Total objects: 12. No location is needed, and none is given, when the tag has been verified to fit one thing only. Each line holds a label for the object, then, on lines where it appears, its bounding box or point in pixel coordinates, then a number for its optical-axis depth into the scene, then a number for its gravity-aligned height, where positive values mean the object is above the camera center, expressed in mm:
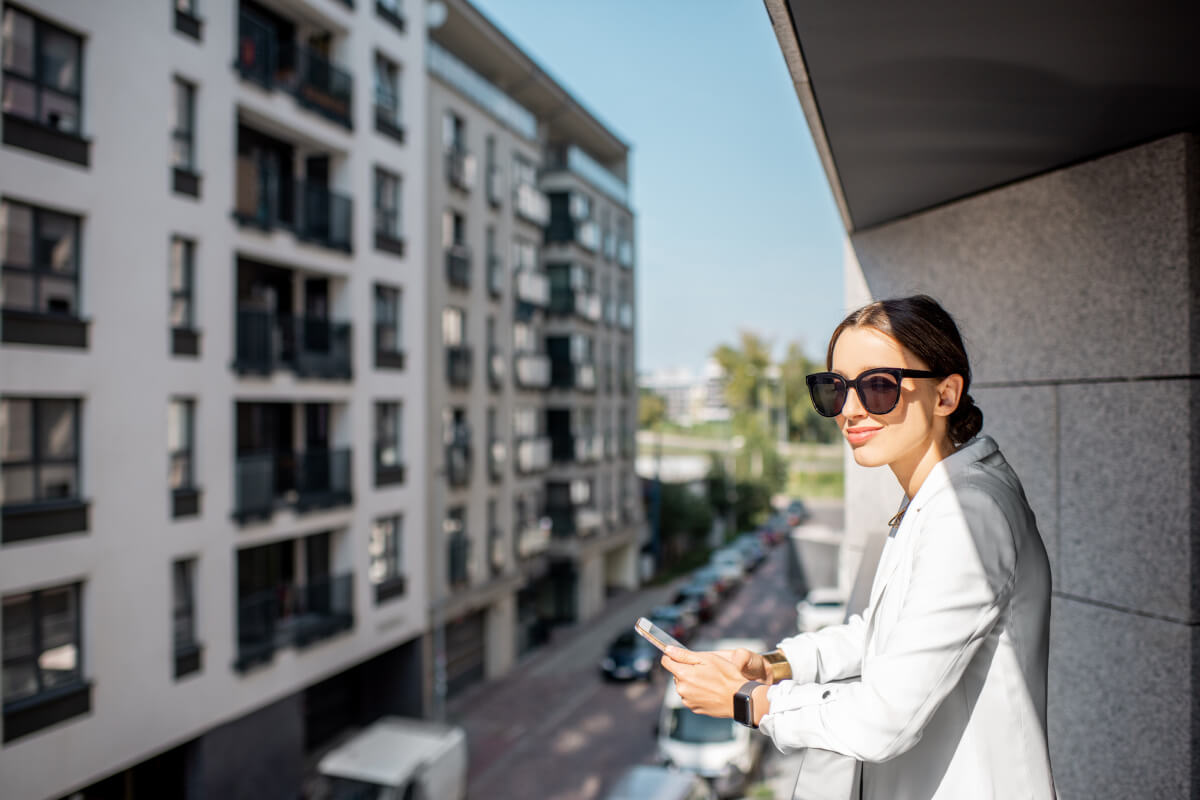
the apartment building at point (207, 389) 9734 +231
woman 1513 -414
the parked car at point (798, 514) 48003 -6897
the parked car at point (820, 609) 17781 -4919
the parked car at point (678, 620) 23000 -6330
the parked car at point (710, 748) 12883 -5647
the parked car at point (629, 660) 20891 -6695
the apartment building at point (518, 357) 19469 +1378
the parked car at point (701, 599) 26516 -6500
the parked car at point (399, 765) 11344 -5205
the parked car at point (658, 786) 10852 -5251
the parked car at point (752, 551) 36900 -6923
